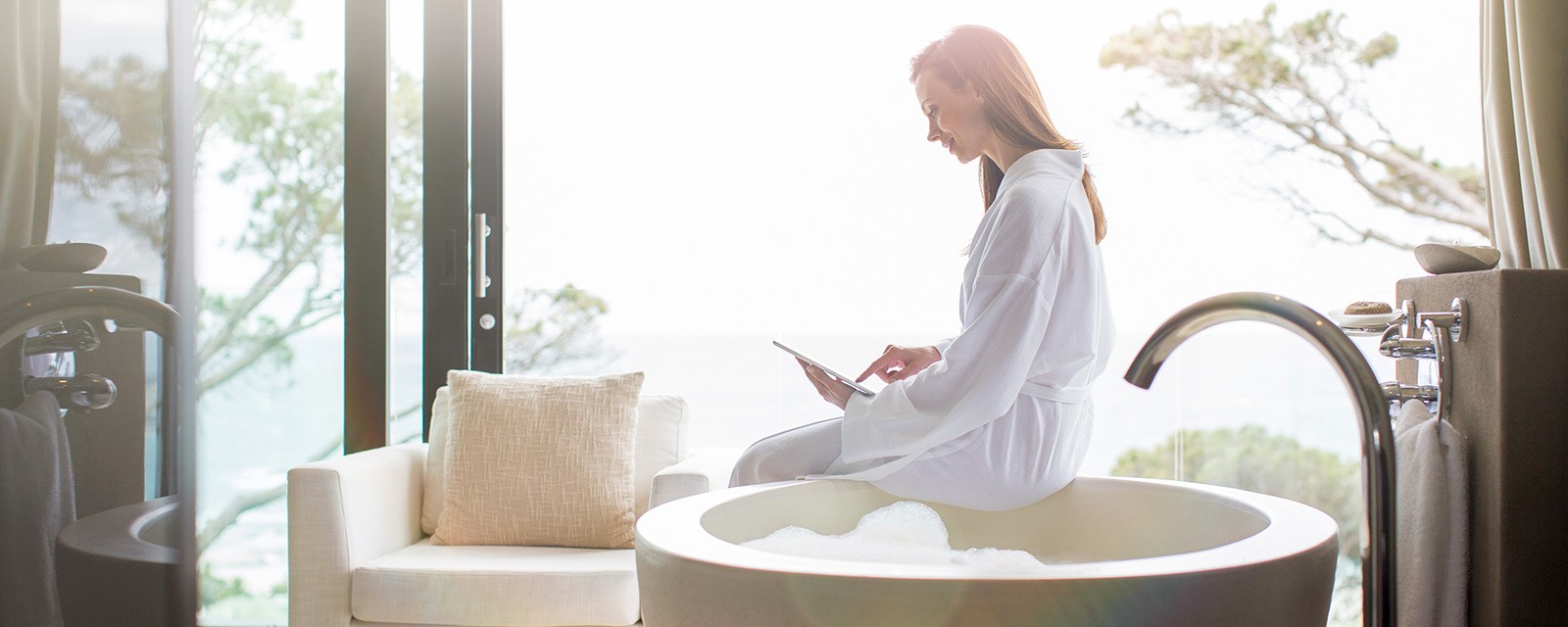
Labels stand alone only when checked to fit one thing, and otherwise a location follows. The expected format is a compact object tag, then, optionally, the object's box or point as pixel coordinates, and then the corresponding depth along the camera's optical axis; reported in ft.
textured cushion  8.34
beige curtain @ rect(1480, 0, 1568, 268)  7.85
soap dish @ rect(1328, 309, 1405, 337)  6.32
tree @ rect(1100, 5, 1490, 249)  13.03
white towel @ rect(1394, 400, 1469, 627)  6.18
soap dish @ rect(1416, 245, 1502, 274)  6.62
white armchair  7.39
